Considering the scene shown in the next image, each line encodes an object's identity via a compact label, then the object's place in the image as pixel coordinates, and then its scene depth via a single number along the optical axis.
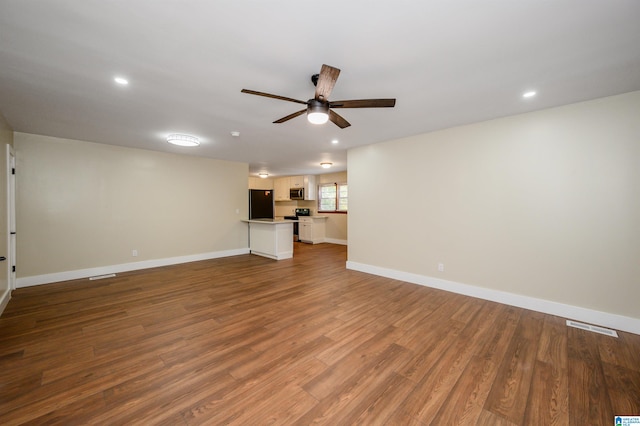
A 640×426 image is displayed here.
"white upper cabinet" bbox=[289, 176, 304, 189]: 9.20
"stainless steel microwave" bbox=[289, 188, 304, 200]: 9.18
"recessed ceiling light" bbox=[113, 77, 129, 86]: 2.32
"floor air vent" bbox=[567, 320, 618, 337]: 2.58
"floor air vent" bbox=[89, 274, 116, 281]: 4.48
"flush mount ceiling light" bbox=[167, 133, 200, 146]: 3.99
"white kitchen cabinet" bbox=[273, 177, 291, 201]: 9.77
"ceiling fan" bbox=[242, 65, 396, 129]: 2.03
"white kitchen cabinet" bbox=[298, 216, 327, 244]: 8.55
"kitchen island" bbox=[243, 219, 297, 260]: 6.00
